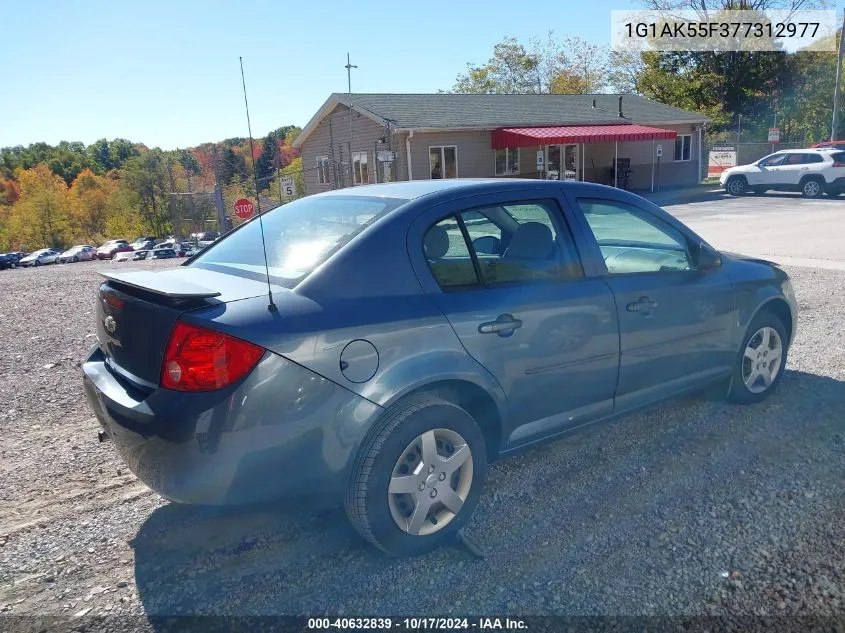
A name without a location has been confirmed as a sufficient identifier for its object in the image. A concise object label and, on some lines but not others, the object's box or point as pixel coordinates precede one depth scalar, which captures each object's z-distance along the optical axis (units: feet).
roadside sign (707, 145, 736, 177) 111.75
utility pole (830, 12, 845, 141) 85.92
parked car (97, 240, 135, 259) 163.73
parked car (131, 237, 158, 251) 159.02
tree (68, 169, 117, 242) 238.07
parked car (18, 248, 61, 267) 161.06
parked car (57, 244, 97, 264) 167.43
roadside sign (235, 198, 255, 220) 48.13
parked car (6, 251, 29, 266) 159.84
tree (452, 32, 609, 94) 176.65
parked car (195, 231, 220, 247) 91.76
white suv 74.59
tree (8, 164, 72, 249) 226.99
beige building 80.64
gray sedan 8.09
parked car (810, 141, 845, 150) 80.30
